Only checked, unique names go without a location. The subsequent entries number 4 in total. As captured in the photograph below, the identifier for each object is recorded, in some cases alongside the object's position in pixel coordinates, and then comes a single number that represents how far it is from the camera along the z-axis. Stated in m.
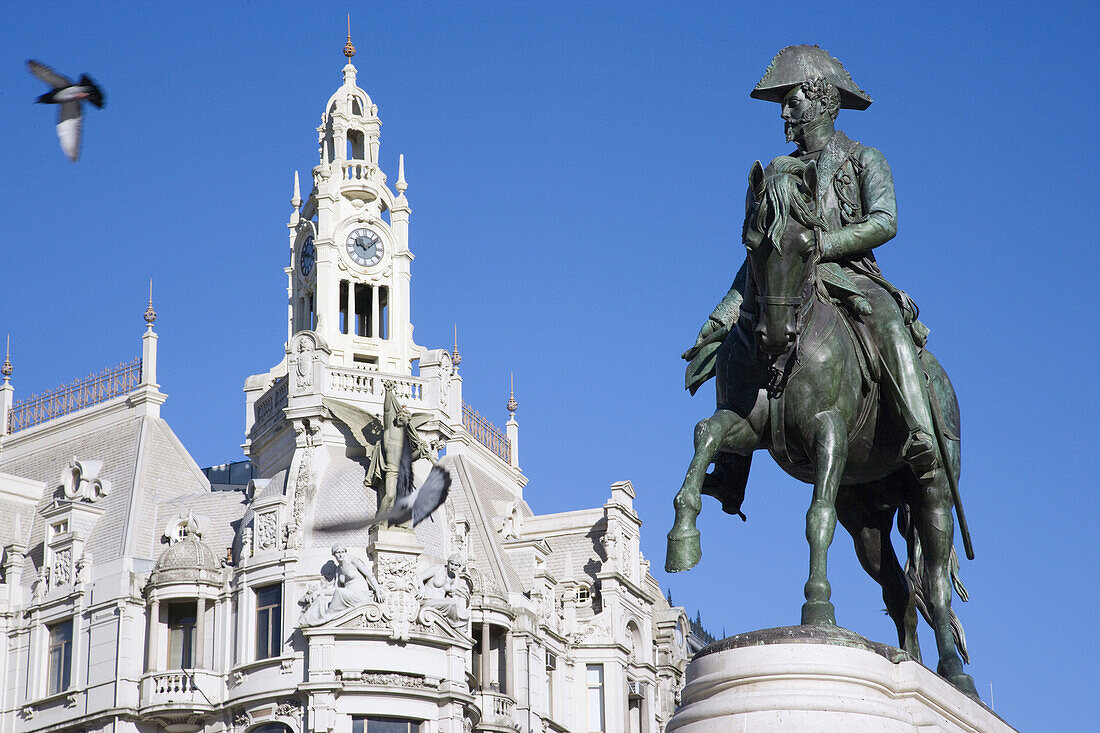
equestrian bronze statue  16.94
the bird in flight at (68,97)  22.75
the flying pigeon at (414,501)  57.56
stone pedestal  15.62
